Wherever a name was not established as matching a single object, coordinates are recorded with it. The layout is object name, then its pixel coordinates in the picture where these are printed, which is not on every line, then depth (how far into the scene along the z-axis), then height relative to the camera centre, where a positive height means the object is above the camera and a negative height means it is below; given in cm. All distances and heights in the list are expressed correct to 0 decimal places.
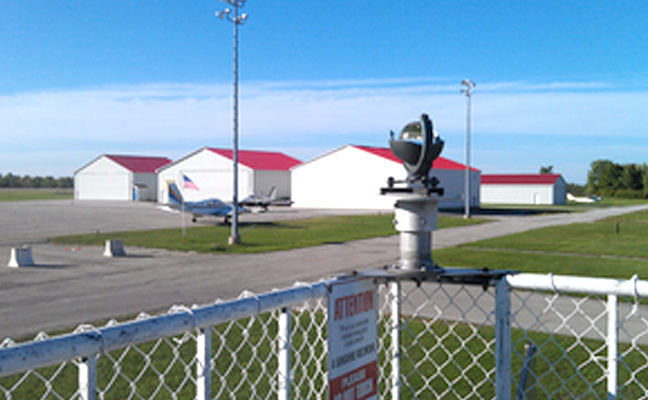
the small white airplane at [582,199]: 8412 -34
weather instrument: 297 +23
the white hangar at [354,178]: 5106 +158
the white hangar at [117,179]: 7250 +162
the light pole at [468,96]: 3856 +675
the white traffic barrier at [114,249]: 1838 -186
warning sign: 247 -66
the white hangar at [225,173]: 5941 +210
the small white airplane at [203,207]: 3269 -85
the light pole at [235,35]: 2112 +582
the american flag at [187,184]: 2517 +38
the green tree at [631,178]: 10181 +344
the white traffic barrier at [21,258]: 1616 -193
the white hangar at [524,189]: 7700 +98
